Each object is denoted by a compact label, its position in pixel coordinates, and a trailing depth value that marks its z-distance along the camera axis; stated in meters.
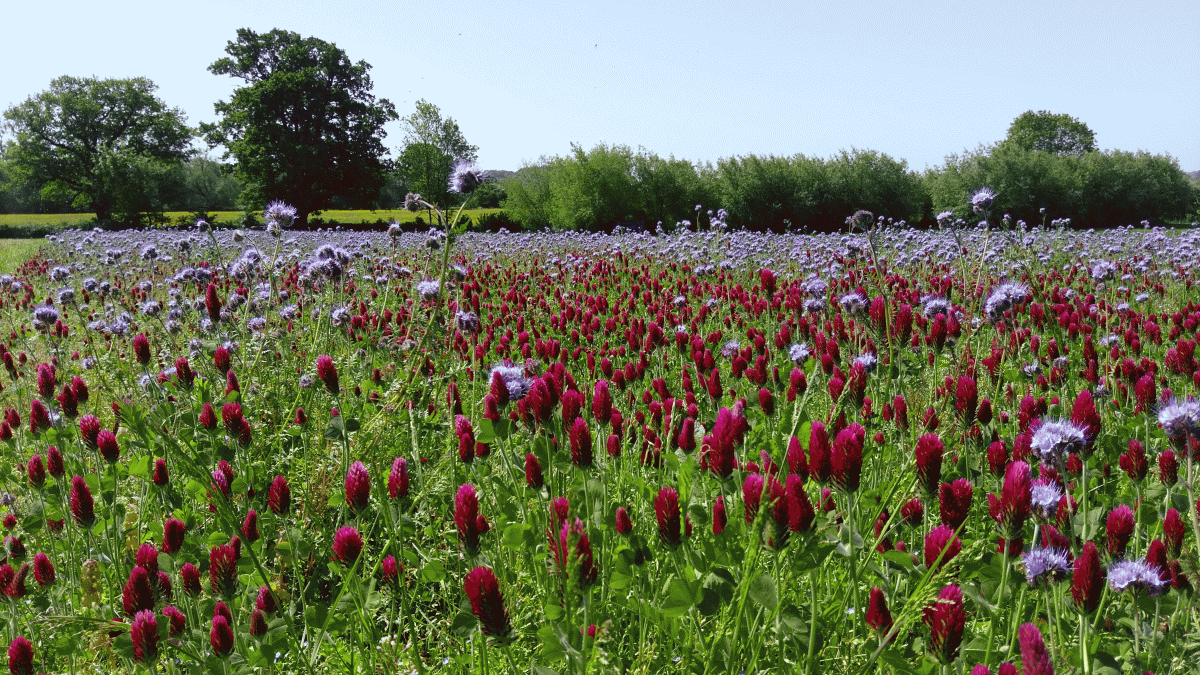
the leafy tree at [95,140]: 39.16
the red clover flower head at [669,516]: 0.76
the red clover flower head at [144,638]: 0.75
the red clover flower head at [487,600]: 0.68
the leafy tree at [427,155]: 40.39
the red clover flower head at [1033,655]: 0.57
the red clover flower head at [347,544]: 0.81
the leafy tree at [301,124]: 35.43
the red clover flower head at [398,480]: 0.84
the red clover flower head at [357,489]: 0.82
